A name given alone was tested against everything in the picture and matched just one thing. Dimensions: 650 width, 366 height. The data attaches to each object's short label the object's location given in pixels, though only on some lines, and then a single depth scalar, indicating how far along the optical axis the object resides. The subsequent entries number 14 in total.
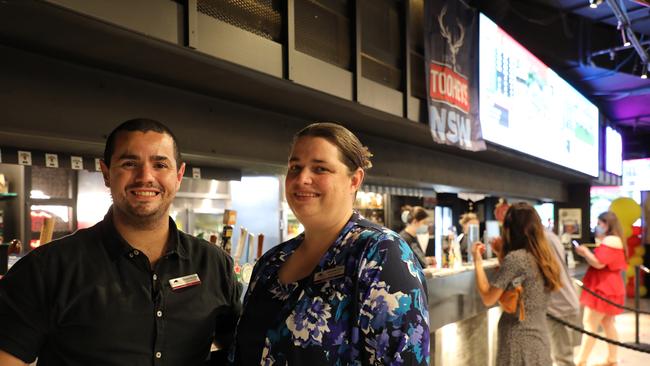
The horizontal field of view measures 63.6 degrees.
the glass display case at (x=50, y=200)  4.82
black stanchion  6.49
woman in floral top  1.24
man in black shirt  1.32
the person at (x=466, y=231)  6.62
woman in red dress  5.60
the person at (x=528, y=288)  3.14
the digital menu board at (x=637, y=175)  11.58
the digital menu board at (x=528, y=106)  4.60
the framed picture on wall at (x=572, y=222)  9.73
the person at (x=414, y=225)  5.35
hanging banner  3.82
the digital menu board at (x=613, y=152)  9.26
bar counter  4.18
